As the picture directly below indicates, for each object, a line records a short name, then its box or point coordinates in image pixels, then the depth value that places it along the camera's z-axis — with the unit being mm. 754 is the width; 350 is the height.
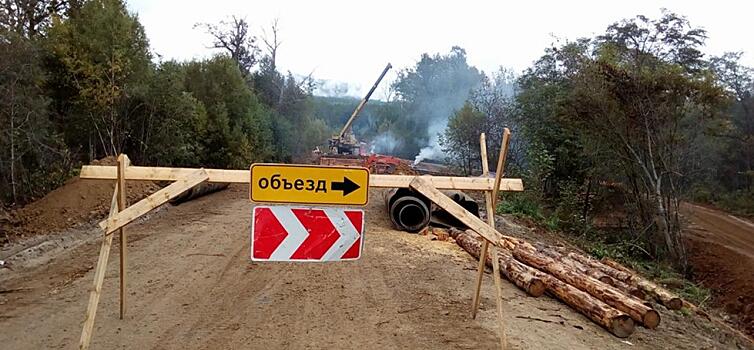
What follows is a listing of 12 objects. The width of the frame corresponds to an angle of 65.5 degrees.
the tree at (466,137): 24750
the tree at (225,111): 26016
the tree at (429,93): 49469
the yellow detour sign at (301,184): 4250
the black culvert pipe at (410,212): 11273
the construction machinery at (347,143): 28641
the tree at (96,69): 16359
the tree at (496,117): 22938
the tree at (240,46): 35281
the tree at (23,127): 12930
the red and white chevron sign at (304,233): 4312
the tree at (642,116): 16125
